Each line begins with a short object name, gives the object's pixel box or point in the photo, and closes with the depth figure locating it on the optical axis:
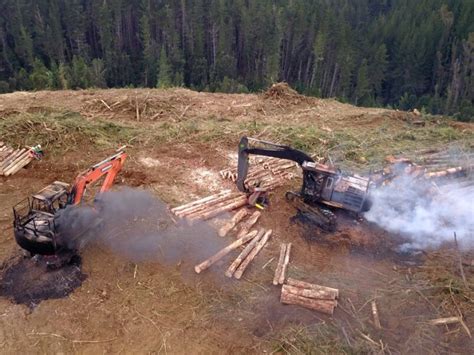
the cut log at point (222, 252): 10.34
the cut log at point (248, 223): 11.77
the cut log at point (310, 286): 9.65
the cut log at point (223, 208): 12.19
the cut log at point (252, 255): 10.27
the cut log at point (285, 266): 10.12
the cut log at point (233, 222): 11.73
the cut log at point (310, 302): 9.29
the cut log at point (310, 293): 9.48
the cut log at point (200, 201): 12.57
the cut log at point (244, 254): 10.30
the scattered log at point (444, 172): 14.02
